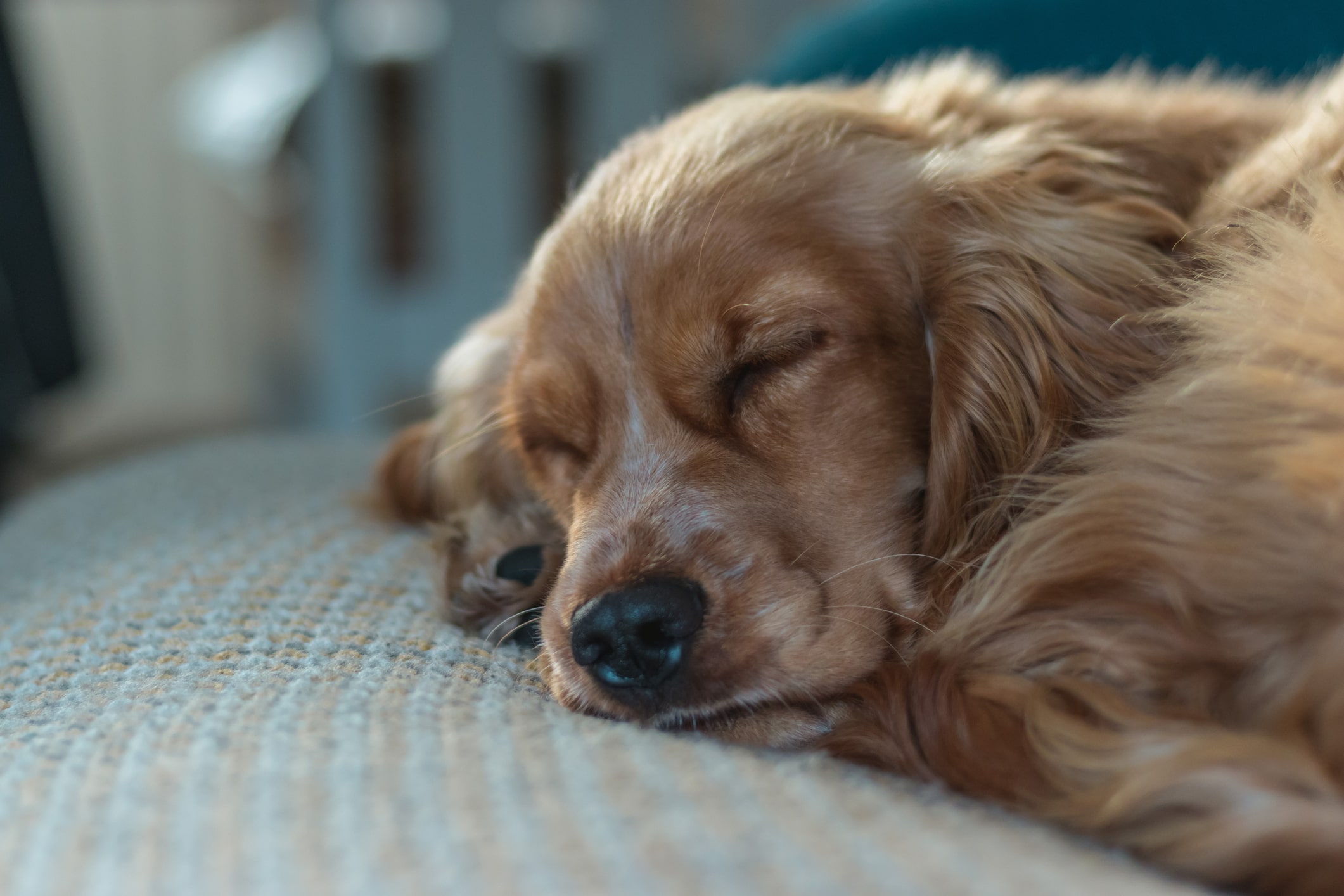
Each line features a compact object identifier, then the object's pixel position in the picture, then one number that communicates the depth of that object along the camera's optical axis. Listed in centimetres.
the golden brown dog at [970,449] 60
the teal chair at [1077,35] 91
